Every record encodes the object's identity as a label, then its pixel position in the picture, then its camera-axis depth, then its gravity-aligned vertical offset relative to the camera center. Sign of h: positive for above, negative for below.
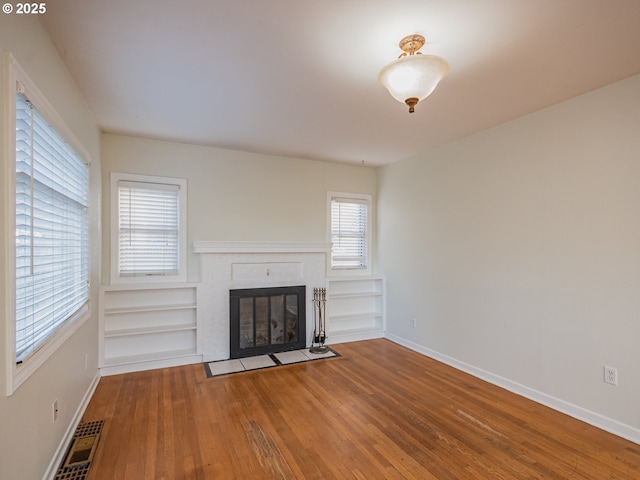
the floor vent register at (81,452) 2.10 -1.45
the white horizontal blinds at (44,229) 1.64 +0.08
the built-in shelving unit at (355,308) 5.01 -1.03
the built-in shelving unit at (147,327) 3.77 -1.01
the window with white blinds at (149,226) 3.95 +0.20
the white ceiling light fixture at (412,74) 1.93 +1.00
